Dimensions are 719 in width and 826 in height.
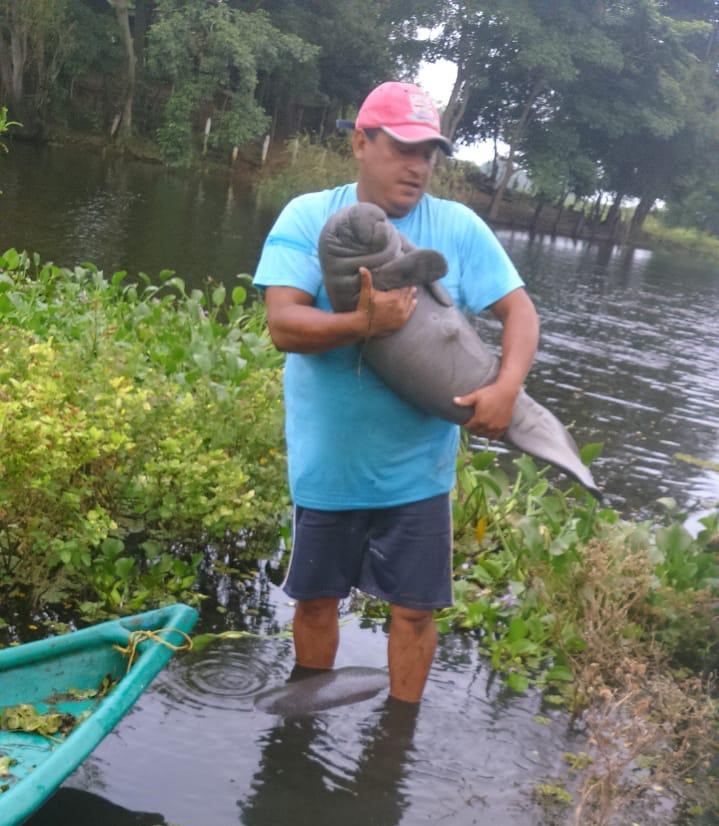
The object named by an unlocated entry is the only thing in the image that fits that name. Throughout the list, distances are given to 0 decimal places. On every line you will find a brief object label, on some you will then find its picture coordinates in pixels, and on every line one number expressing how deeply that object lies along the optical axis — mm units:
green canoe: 2885
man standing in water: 3176
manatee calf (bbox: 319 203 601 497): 2992
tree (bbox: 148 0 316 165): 34000
